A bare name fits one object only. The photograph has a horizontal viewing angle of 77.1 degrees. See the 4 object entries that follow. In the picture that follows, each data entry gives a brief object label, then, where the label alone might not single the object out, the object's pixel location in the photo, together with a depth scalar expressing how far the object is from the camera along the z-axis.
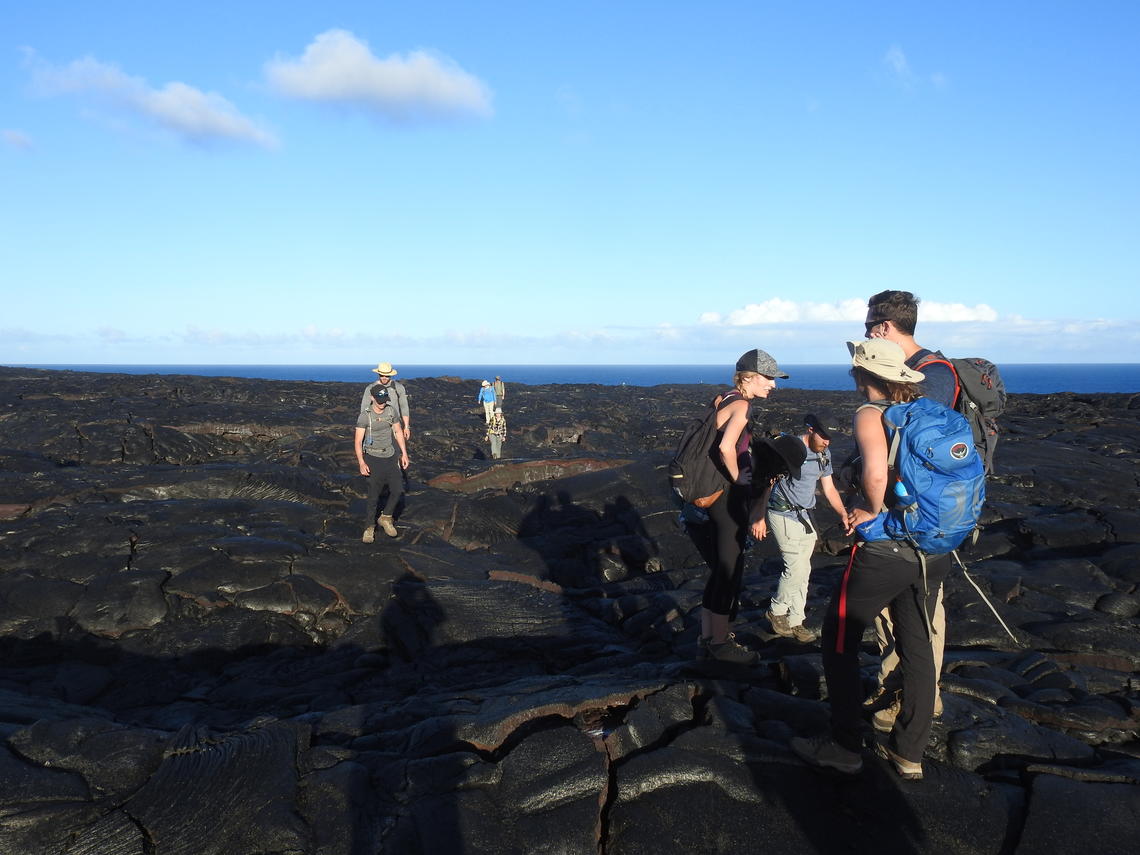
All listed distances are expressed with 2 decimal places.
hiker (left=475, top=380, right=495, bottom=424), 22.53
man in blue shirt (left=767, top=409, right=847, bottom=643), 6.58
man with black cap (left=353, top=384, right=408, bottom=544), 10.18
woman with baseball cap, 5.52
